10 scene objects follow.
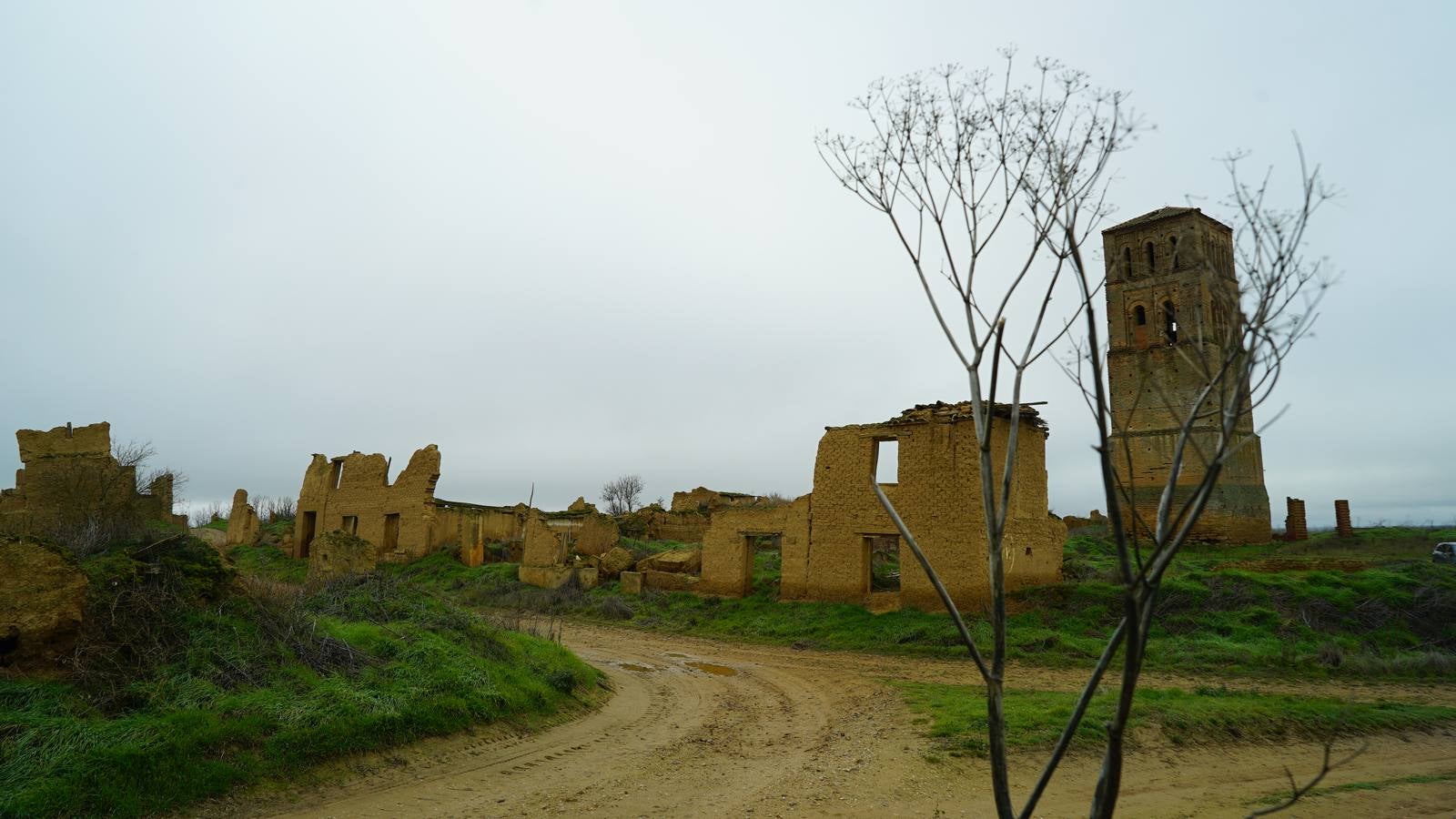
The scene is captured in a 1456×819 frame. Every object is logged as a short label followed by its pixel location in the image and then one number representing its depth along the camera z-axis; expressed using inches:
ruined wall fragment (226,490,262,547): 1424.7
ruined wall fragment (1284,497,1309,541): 1211.9
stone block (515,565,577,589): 942.4
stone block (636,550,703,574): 952.9
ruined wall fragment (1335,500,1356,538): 1143.6
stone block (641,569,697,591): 891.1
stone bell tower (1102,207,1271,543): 1195.3
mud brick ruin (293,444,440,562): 1136.8
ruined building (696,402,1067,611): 679.7
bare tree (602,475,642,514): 2498.8
